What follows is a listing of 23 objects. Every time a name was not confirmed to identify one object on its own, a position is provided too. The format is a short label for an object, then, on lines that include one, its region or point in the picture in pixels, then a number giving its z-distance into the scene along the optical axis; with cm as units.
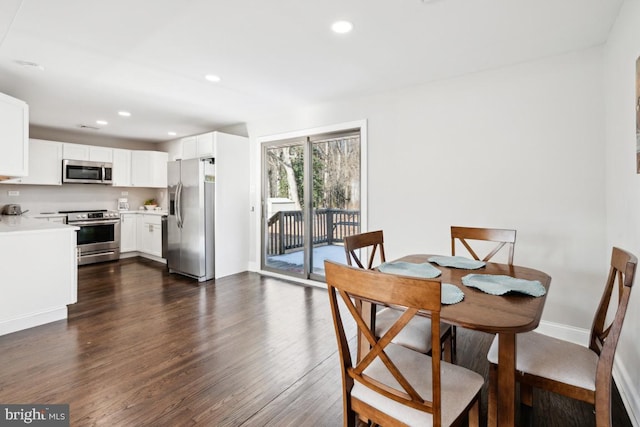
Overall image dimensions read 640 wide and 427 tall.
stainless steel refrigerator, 449
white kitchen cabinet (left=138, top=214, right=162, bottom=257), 571
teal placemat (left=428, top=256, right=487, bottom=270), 202
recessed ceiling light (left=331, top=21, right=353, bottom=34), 222
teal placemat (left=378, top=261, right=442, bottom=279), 183
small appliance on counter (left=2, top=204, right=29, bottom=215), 497
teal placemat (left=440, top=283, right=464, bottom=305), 137
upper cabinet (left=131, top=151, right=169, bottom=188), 630
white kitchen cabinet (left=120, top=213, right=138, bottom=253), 601
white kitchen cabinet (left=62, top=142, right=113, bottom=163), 545
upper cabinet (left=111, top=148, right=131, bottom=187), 604
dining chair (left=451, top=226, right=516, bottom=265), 227
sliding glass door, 409
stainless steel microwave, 541
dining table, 115
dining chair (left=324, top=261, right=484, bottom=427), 100
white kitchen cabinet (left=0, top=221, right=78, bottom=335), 278
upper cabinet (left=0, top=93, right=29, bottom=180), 304
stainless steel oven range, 539
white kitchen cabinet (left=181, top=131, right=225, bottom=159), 461
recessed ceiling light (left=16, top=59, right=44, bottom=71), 282
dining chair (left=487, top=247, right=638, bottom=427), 122
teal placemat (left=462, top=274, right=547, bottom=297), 149
